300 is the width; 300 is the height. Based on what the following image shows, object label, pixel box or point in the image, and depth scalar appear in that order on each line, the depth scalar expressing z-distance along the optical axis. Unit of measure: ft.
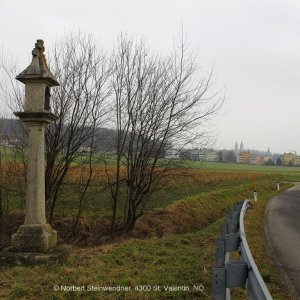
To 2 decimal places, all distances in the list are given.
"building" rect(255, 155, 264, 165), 445.78
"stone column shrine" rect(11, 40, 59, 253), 24.18
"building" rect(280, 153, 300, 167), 407.44
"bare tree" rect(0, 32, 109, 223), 39.96
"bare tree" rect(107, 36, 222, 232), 43.21
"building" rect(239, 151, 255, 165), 412.09
